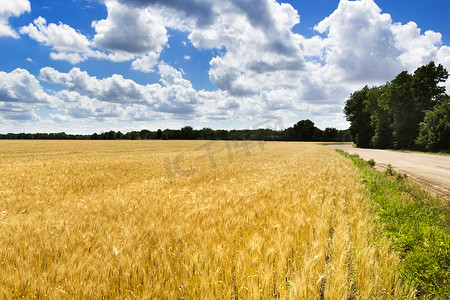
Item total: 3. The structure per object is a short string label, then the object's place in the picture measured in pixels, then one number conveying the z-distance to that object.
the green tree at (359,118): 71.38
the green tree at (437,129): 38.38
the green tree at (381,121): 57.97
